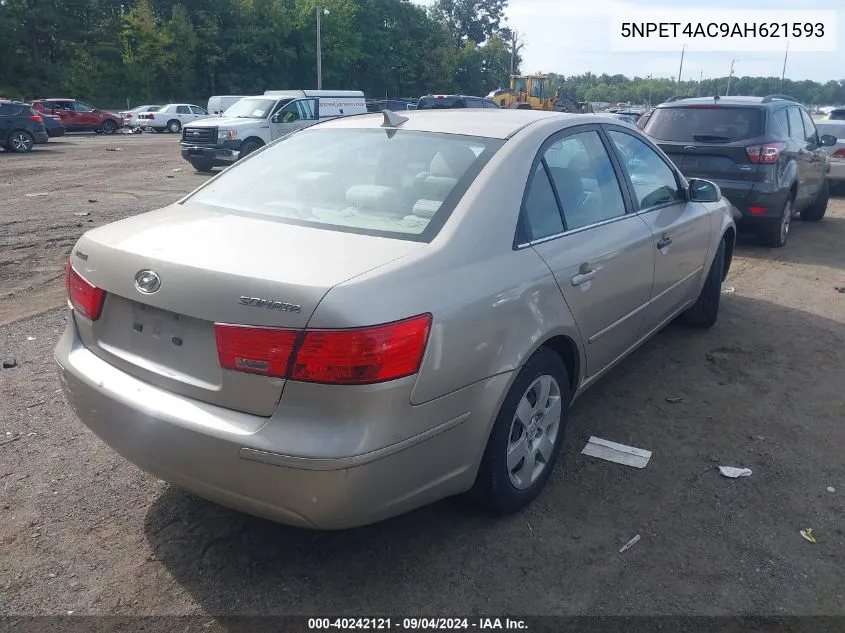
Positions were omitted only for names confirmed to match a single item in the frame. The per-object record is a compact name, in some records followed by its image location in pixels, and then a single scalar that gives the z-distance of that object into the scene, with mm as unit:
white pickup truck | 16969
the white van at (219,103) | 31859
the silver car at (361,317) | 2338
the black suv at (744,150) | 8188
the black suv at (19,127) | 21578
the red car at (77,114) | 32531
